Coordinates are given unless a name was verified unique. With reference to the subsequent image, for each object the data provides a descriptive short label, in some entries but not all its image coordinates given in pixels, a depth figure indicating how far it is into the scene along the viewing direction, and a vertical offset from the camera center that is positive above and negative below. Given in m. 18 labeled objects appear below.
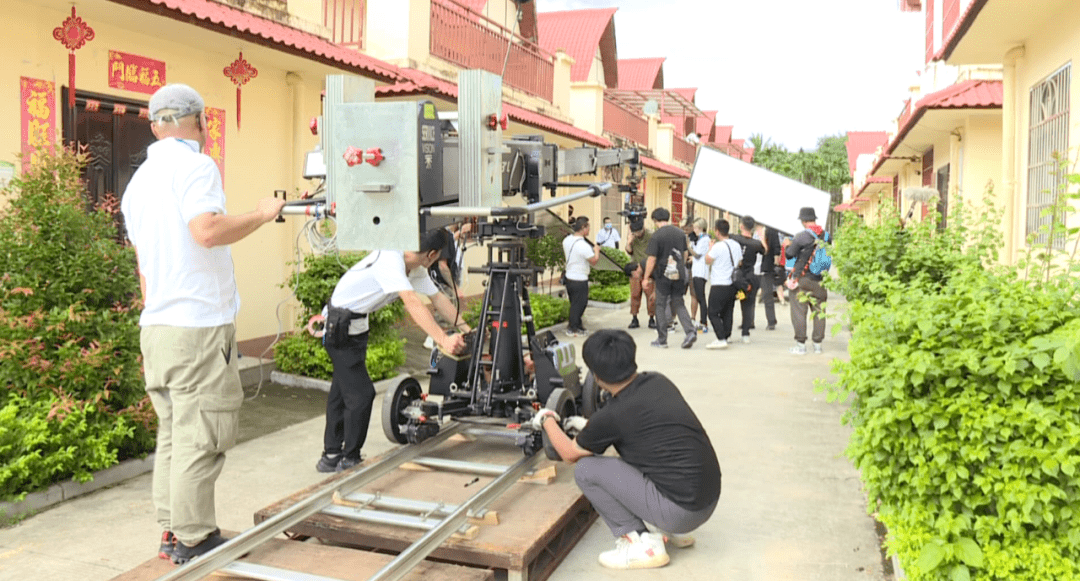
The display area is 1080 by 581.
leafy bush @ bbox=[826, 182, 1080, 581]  3.30 -0.59
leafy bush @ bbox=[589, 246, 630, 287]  18.94 -0.10
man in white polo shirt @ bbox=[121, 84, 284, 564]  3.99 -0.16
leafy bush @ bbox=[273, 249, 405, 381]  8.88 -0.68
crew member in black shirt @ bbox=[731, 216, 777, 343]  13.17 +0.14
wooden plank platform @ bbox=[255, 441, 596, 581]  4.19 -1.26
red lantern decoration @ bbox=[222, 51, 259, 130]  8.96 +1.96
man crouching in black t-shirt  4.41 -0.93
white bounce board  14.14 +1.30
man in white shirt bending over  5.61 -0.42
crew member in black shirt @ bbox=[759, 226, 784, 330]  14.07 +0.03
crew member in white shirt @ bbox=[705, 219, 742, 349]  12.19 -0.15
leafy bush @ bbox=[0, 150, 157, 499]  5.24 -0.42
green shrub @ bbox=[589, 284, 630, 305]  18.22 -0.44
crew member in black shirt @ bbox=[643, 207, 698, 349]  12.28 +0.01
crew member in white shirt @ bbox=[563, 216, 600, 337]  12.91 +0.13
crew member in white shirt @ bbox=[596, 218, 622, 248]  17.53 +0.69
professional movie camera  4.18 +0.33
